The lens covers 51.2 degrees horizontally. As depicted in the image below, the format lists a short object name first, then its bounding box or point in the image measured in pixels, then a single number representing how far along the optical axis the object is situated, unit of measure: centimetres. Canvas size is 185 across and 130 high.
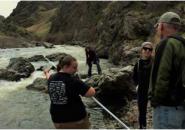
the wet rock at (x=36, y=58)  2113
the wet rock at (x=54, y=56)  2140
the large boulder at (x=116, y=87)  884
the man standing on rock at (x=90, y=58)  1214
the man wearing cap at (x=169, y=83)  270
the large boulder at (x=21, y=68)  1403
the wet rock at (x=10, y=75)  1314
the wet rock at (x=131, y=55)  1566
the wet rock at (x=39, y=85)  1080
